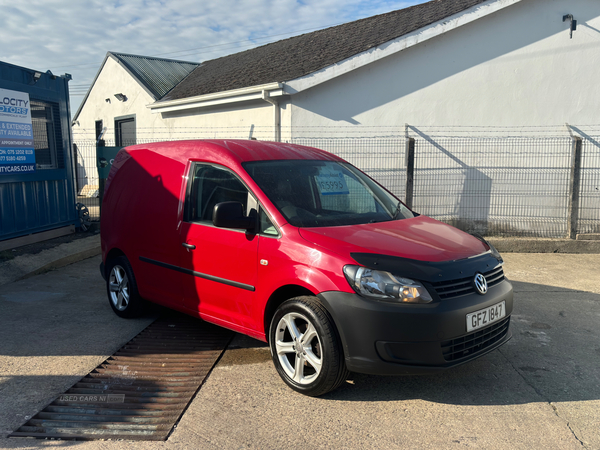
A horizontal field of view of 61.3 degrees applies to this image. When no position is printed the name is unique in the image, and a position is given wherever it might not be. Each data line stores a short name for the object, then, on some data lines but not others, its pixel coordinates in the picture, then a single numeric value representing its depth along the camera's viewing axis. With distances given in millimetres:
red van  3229
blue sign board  7793
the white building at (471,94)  10312
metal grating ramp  3080
